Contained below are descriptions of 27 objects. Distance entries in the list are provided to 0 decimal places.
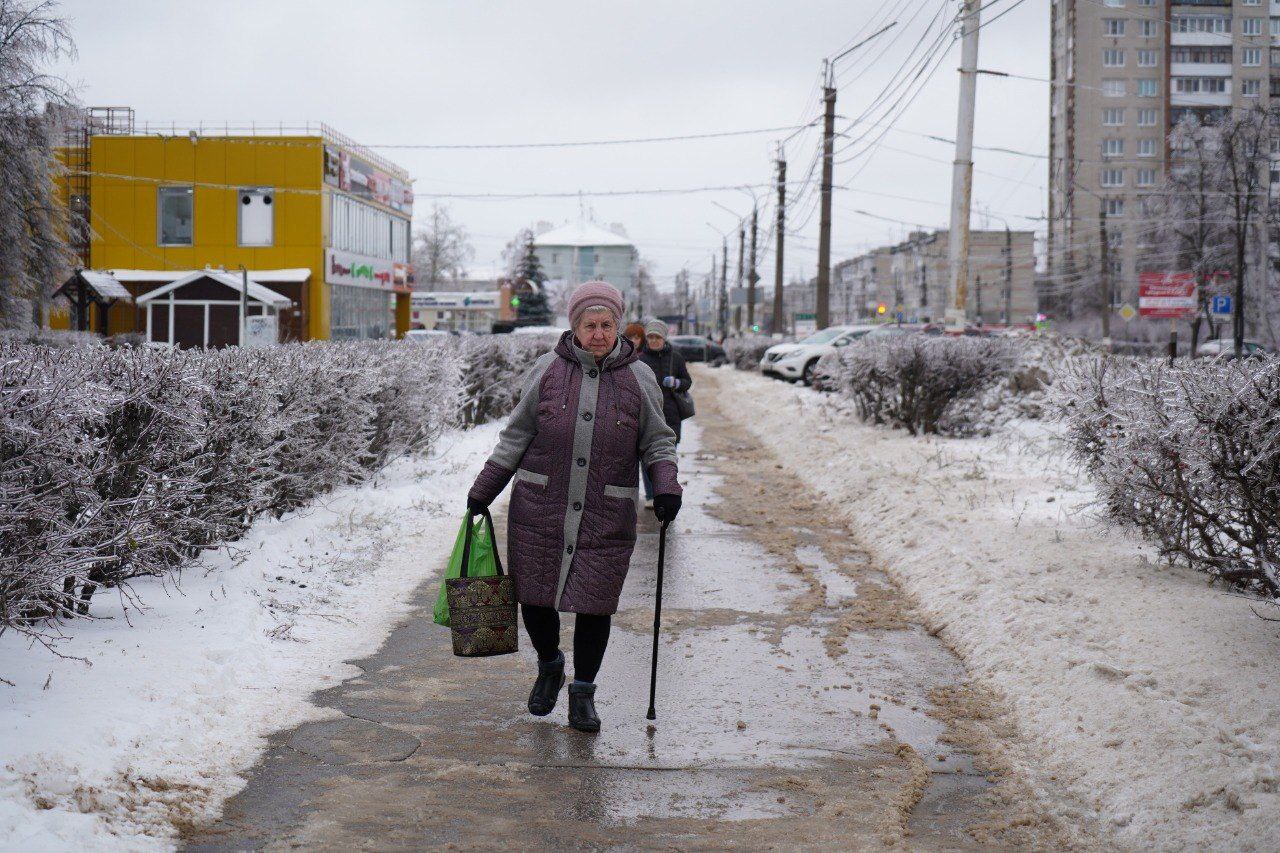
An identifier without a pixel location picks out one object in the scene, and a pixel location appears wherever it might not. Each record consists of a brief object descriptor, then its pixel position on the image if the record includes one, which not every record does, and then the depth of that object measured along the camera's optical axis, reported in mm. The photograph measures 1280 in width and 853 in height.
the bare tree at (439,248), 133125
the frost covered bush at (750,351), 49000
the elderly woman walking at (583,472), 4984
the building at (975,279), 131500
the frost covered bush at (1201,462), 5691
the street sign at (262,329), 34438
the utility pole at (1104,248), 56000
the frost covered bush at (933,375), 15594
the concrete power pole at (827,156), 36125
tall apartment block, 92125
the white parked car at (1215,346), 43062
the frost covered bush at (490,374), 19031
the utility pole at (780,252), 52188
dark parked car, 60844
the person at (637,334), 11156
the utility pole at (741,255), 76688
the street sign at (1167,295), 58000
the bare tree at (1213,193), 49625
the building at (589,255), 148375
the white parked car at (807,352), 33969
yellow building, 49719
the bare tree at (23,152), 31766
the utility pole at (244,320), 32469
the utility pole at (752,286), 62688
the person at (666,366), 10875
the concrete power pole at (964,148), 18500
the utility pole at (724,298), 91438
